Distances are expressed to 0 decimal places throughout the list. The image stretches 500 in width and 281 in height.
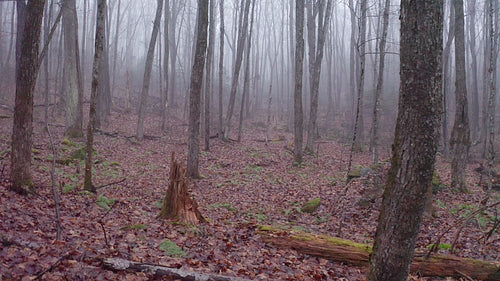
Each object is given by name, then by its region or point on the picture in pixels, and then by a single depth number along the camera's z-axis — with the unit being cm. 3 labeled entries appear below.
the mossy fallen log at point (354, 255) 479
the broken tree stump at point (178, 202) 629
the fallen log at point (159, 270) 365
